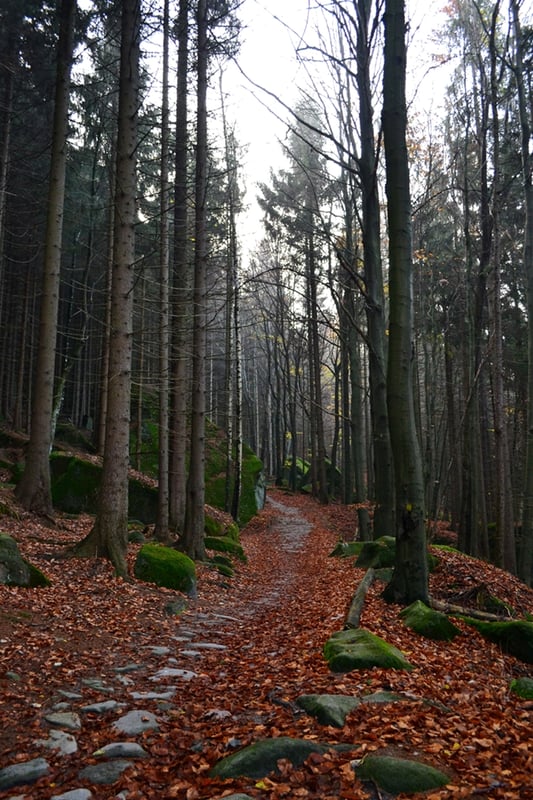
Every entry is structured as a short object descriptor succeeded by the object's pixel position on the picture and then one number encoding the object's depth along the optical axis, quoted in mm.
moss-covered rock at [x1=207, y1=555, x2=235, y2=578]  11461
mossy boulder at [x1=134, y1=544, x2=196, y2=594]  8844
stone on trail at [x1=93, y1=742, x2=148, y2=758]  3541
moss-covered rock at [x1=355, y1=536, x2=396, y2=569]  10227
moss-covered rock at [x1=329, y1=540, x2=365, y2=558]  13227
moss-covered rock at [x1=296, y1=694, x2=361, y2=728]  3729
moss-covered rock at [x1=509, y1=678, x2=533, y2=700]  4664
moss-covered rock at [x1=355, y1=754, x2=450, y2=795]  2832
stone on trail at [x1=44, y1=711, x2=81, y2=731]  3942
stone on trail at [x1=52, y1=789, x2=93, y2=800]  3019
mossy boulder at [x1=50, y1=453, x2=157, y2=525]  14953
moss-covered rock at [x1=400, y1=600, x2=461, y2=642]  6430
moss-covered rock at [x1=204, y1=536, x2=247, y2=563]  13703
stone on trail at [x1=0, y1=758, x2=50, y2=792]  3160
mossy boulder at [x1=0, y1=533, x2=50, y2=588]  7047
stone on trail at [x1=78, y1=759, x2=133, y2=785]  3244
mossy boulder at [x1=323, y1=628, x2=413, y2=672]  4871
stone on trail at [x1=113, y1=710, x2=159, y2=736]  3914
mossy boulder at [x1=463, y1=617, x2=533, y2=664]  6438
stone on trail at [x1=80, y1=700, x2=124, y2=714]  4211
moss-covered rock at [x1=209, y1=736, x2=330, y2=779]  3142
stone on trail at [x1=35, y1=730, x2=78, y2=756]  3606
